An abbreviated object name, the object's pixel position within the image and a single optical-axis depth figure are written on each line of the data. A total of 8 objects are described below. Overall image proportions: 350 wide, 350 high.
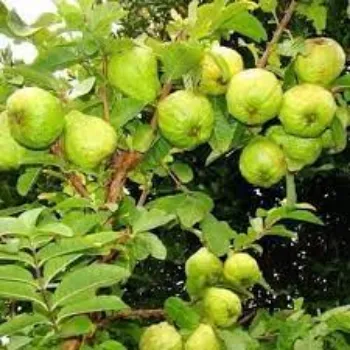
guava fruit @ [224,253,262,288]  1.42
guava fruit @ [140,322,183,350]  1.32
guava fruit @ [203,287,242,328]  1.37
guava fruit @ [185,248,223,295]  1.43
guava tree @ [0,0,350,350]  1.21
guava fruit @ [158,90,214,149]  1.26
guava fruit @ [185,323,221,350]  1.32
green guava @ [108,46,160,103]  1.25
